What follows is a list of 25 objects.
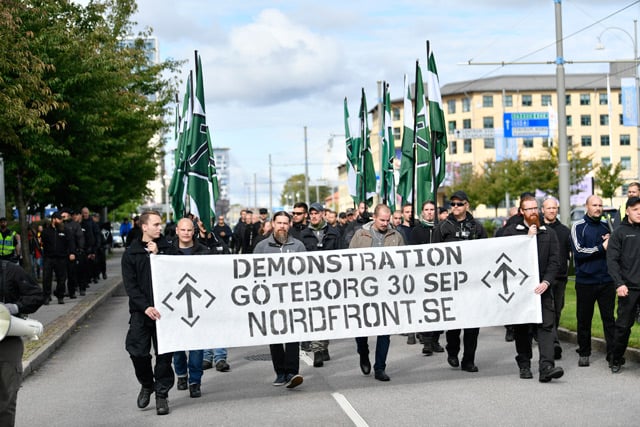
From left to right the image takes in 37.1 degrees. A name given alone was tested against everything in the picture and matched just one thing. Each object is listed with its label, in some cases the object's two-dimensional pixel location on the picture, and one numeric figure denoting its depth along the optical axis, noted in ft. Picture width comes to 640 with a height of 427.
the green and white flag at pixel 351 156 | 82.08
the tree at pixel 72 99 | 54.37
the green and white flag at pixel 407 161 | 61.21
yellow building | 387.75
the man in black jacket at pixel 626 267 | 33.63
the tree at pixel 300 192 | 626.64
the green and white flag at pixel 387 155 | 77.87
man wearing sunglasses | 35.78
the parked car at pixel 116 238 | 227.87
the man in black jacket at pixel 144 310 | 29.14
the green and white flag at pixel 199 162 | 46.01
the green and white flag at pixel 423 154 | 56.34
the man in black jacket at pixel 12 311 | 20.49
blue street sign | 116.78
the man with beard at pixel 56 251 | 67.67
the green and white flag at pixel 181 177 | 55.42
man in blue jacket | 36.35
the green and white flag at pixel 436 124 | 49.37
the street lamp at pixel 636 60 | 124.43
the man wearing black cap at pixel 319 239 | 39.06
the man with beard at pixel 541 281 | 33.47
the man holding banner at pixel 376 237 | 35.37
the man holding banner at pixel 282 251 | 32.99
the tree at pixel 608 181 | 229.04
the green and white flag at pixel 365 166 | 74.28
